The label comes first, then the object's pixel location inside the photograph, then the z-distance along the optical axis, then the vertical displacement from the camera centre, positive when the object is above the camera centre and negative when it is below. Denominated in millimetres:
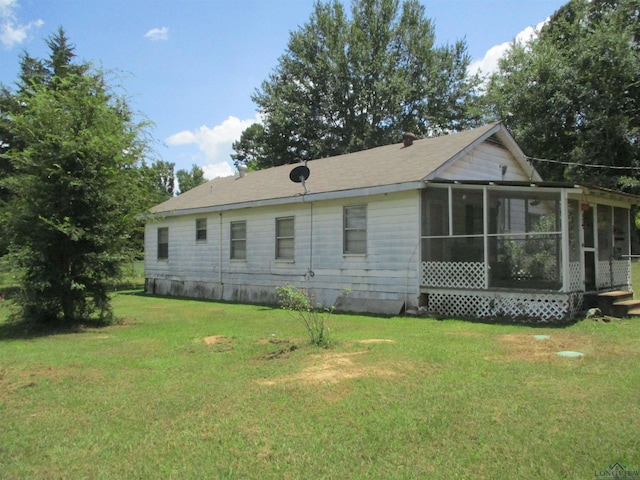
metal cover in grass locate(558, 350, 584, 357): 6773 -1324
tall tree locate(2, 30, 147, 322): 10242 +1259
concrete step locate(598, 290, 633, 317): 10953 -981
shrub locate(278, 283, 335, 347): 7693 -854
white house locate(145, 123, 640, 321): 10773 +569
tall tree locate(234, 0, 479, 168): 35094 +12101
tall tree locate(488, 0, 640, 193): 22391 +7446
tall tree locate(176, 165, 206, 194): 73875 +11808
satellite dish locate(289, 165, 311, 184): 15469 +2560
